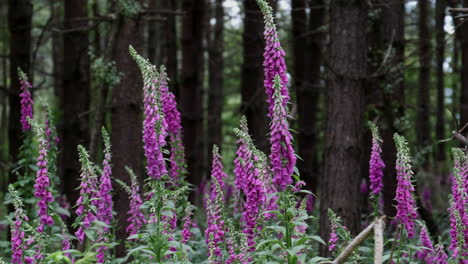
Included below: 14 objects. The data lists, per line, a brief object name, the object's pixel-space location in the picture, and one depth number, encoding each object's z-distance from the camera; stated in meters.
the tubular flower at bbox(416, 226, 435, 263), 6.34
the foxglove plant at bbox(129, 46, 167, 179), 5.08
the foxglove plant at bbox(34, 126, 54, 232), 5.54
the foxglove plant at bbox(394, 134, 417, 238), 5.11
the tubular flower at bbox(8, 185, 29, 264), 5.30
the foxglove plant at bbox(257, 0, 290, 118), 5.08
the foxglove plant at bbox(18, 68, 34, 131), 8.42
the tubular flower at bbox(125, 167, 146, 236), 6.41
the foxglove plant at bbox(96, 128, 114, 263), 5.96
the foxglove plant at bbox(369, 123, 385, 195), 6.25
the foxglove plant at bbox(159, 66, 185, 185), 6.92
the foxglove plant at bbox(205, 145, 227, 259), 5.65
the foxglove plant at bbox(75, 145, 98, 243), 5.34
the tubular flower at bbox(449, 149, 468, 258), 5.46
